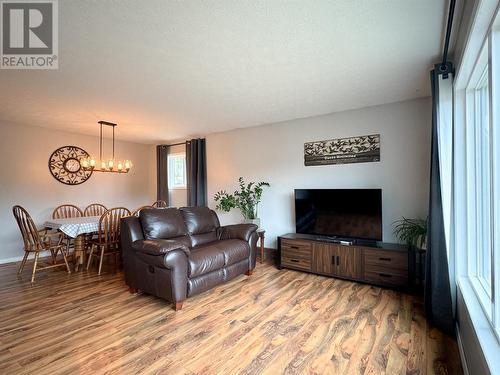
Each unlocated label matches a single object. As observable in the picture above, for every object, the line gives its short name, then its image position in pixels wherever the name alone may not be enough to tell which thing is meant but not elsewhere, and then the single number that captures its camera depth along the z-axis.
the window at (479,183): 1.86
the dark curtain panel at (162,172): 5.94
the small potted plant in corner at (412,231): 2.93
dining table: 3.48
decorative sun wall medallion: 4.72
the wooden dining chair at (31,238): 3.34
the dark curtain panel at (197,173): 5.21
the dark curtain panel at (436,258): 2.08
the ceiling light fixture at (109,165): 3.87
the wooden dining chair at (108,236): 3.66
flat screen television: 3.28
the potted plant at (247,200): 4.41
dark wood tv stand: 2.94
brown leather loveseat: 2.53
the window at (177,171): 5.82
